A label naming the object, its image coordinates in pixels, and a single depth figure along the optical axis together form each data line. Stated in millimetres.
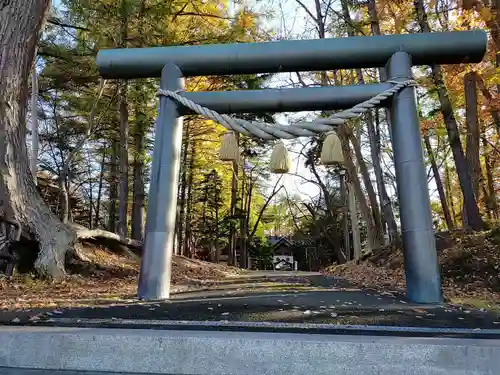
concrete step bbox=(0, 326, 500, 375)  1900
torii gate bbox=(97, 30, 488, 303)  3962
